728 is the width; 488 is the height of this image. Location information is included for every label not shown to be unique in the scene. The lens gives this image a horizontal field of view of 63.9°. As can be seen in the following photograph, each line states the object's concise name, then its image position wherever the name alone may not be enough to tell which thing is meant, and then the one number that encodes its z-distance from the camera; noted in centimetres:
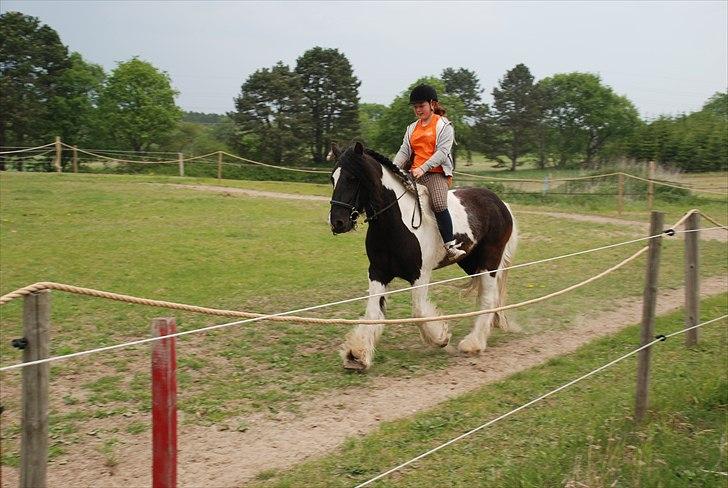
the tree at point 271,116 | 4594
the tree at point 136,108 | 4834
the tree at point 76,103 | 4491
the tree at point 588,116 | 5875
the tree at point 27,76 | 3978
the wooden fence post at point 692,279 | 632
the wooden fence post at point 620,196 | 1873
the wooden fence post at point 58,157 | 2388
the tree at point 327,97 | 4719
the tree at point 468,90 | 5603
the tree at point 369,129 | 4642
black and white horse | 543
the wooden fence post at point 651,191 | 1868
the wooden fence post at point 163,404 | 230
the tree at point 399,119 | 4156
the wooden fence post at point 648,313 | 465
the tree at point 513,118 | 5497
